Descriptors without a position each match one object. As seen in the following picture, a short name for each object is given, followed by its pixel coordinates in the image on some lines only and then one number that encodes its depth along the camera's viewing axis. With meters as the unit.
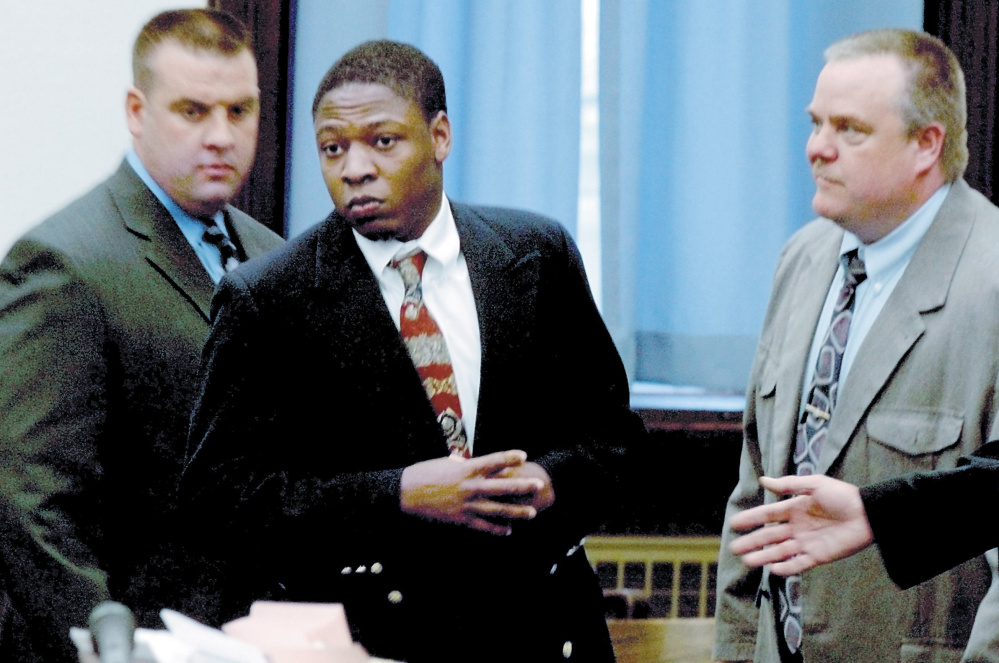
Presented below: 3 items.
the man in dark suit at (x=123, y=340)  5.65
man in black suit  5.50
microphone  4.96
